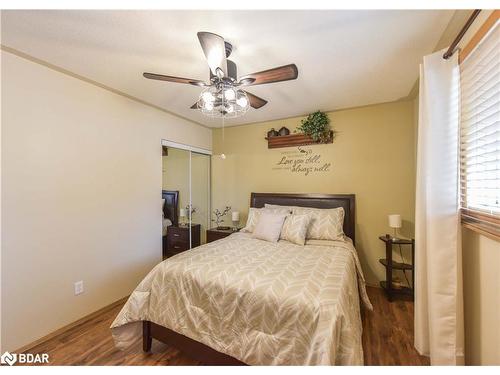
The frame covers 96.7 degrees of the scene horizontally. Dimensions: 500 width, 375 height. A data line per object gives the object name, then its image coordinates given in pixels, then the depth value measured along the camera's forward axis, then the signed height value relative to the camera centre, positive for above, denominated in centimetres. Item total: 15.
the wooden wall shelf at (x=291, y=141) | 324 +70
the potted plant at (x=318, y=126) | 307 +85
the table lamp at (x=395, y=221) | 255 -39
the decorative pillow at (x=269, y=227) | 253 -47
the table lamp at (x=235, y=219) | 361 -52
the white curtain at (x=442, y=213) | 136 -16
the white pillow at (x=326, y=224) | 257 -44
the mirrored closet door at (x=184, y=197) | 317 -15
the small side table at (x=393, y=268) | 256 -94
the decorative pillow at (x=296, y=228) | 247 -47
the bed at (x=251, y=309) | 121 -77
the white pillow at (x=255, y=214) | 289 -37
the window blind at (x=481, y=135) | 111 +30
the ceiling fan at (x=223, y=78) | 135 +78
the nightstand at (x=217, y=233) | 335 -71
